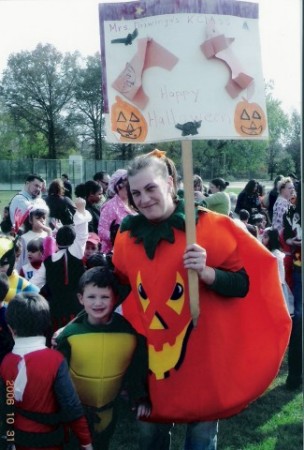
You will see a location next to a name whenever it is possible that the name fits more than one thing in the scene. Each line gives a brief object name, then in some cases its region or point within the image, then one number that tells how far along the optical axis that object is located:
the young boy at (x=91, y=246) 5.14
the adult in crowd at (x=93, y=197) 7.08
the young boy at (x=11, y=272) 3.69
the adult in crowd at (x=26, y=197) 6.47
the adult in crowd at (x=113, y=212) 5.13
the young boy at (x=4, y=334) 3.49
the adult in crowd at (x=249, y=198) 9.07
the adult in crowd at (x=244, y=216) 7.37
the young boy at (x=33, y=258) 4.87
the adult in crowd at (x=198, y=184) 7.84
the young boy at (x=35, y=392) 2.83
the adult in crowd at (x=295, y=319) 4.85
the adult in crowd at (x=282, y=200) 6.33
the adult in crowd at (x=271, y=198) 8.90
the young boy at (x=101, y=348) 3.03
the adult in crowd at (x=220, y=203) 4.49
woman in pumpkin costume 2.73
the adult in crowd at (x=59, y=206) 7.62
